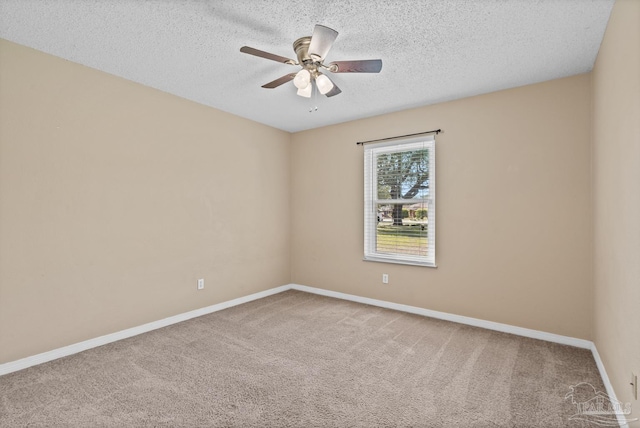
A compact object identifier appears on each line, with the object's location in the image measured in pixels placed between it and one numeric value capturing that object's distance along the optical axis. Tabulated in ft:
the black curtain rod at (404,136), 12.25
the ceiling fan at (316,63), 6.62
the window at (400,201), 12.67
